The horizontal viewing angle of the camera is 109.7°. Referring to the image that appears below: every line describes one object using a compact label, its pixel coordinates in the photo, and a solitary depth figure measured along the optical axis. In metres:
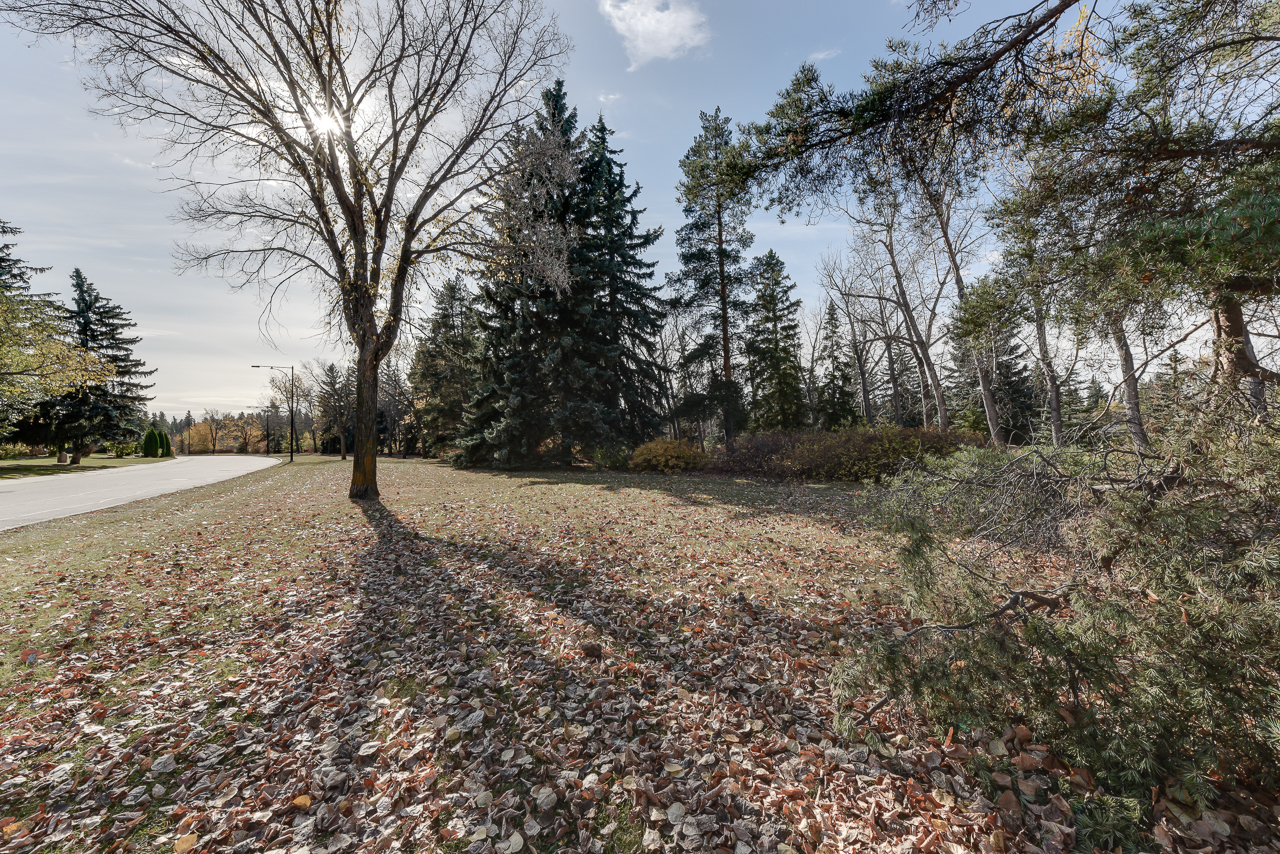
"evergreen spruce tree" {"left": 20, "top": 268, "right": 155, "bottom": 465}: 24.45
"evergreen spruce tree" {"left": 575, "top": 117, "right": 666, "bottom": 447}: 16.98
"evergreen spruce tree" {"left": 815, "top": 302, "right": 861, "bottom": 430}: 25.19
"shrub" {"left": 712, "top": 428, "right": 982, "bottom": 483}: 12.53
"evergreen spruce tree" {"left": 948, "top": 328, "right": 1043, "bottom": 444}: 19.81
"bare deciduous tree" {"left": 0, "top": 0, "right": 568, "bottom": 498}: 8.70
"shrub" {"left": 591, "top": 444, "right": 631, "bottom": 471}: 16.77
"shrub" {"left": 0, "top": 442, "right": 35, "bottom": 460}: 26.35
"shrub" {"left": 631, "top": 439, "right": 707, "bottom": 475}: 15.97
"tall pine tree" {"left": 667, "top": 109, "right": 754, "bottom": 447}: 17.78
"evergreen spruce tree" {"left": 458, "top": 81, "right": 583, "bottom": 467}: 16.67
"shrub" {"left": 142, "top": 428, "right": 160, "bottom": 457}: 35.53
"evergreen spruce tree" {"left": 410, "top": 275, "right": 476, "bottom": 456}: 25.09
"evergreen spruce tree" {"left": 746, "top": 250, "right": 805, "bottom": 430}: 23.05
